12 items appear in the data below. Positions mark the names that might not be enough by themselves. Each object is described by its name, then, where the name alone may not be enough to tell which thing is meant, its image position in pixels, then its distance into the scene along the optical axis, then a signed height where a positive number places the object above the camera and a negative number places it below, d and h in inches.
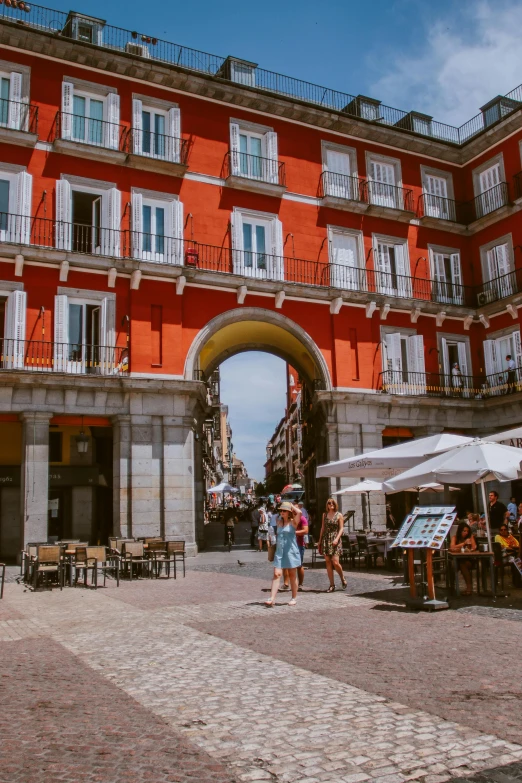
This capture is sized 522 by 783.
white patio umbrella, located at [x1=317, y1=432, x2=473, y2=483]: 530.3 +46.5
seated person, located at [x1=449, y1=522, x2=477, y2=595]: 461.5 -23.6
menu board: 389.7 -8.6
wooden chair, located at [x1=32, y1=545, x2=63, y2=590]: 521.2 -28.3
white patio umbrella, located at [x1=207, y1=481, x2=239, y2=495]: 1070.1 +47.6
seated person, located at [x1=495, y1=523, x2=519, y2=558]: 478.0 -21.4
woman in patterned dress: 476.1 -14.8
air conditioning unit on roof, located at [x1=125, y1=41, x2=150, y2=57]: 903.7 +621.2
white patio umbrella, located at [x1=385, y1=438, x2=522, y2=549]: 437.1 +30.4
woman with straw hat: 423.8 -18.4
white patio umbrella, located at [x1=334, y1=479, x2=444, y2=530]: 684.1 +27.8
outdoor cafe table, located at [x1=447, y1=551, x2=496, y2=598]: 420.3 -30.5
